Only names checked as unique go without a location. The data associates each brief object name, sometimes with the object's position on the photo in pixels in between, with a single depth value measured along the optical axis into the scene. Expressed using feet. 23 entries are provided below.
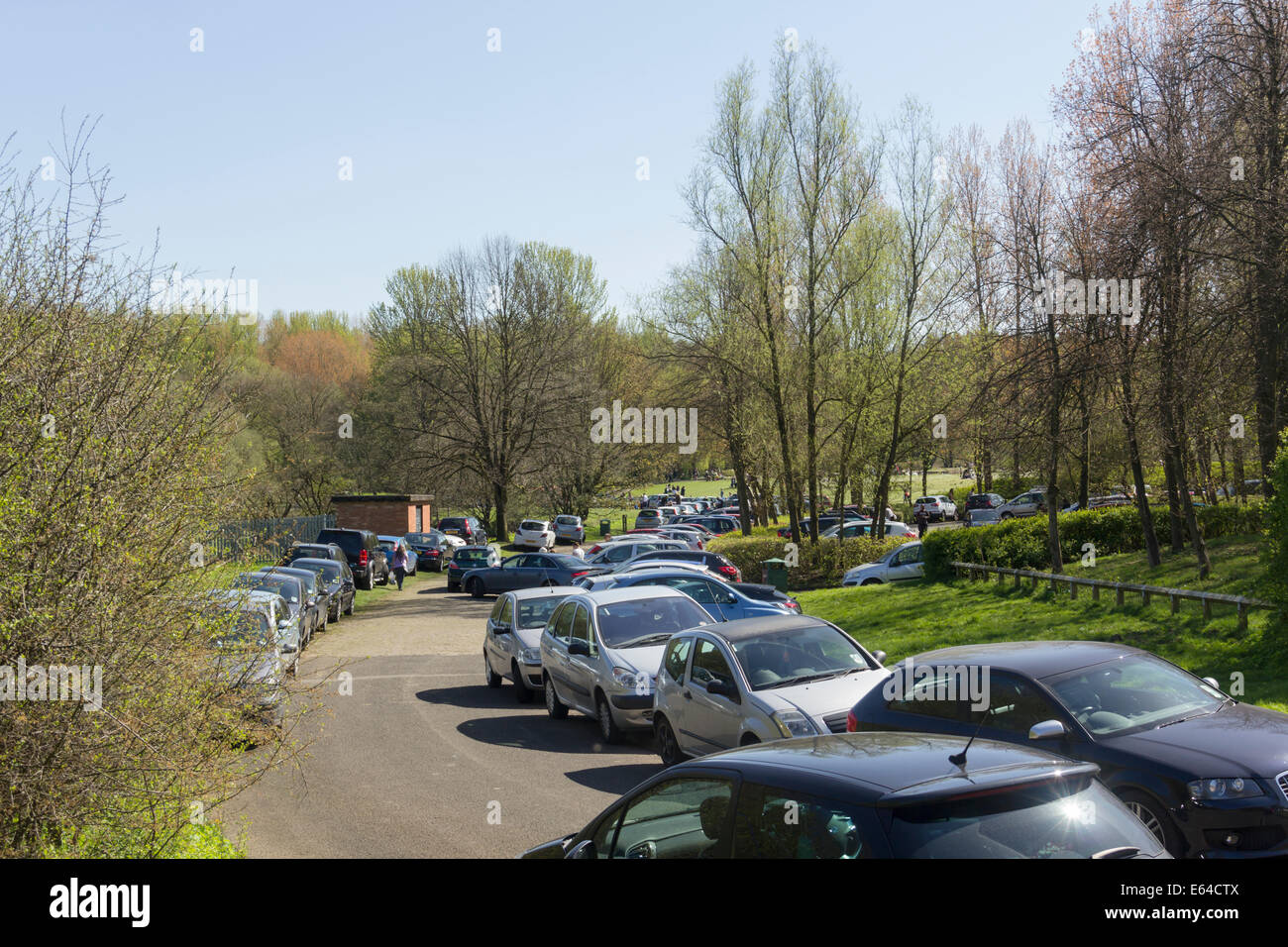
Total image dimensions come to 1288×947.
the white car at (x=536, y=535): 168.55
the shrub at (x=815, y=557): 107.76
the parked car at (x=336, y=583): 93.66
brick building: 163.73
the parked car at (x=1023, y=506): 161.68
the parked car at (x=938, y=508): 194.08
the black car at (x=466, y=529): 184.34
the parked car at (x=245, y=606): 25.81
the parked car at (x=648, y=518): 187.42
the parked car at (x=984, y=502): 167.12
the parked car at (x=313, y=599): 79.25
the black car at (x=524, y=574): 109.40
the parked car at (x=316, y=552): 101.04
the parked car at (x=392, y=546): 136.18
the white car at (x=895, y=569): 93.97
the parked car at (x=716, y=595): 62.85
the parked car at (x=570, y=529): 187.73
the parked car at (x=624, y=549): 107.57
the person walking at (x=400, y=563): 127.03
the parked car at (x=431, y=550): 153.48
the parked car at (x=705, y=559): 95.66
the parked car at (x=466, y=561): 127.54
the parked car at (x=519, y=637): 54.85
